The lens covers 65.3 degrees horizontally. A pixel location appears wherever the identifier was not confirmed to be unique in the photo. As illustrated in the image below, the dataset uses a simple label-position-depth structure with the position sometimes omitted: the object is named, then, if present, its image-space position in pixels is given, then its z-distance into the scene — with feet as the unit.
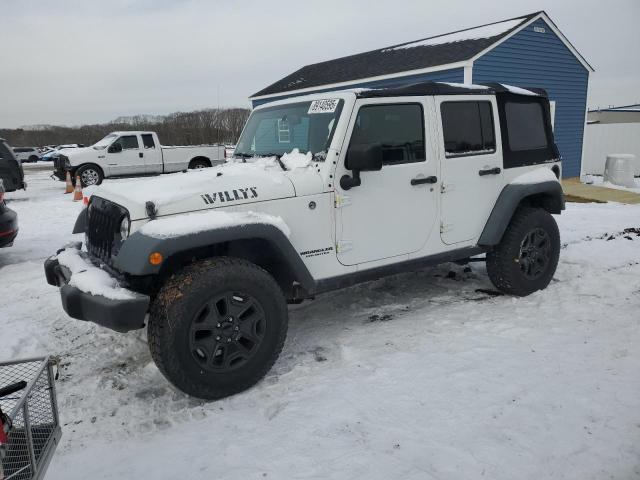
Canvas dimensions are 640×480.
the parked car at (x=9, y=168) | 32.22
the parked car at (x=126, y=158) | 50.72
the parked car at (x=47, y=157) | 120.05
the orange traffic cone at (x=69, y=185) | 47.42
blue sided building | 43.01
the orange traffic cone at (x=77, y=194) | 40.91
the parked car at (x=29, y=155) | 121.08
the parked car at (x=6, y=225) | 19.67
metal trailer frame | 6.35
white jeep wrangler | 9.63
